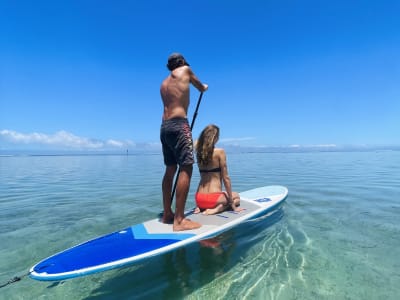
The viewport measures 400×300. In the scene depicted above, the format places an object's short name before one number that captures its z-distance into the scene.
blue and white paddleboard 2.51
